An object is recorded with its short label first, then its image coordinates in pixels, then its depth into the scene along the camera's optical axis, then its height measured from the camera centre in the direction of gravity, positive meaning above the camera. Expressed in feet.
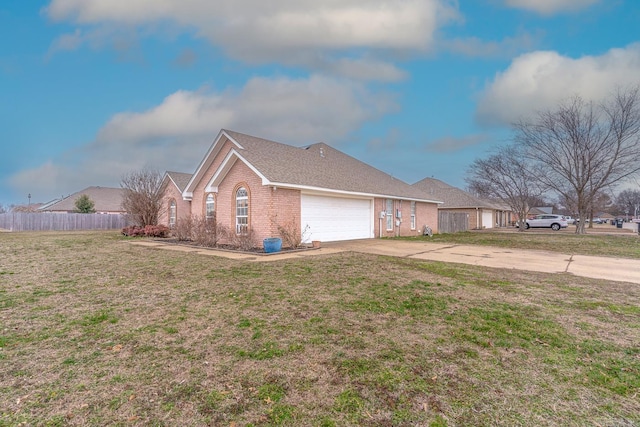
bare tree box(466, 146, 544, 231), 104.88 +13.37
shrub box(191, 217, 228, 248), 46.01 -1.95
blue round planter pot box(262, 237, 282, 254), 38.65 -3.35
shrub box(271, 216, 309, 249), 42.68 -2.06
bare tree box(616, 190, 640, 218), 290.15 +13.12
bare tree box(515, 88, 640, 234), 80.12 +19.41
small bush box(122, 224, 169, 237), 64.23 -2.38
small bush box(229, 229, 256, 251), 41.95 -3.06
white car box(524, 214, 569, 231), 127.34 -2.80
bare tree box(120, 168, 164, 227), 69.72 +4.97
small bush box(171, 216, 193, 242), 51.78 -1.66
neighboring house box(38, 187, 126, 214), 153.89 +9.82
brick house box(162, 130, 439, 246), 43.29 +4.21
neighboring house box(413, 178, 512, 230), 129.08 +5.55
